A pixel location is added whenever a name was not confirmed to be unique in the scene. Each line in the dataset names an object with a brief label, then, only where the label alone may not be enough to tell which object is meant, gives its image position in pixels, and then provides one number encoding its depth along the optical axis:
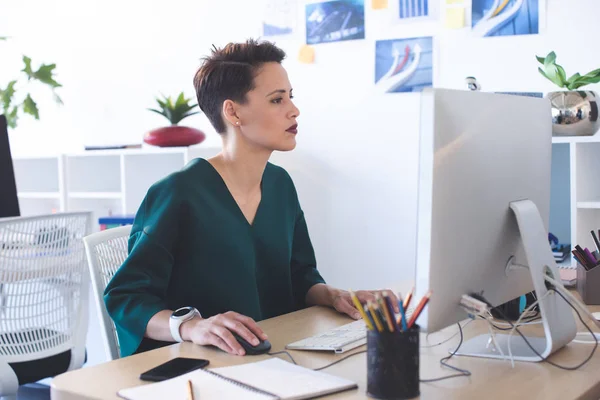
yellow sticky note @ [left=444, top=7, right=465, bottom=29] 2.60
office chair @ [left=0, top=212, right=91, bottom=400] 2.09
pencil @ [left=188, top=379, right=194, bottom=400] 0.95
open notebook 0.97
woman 1.41
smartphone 1.05
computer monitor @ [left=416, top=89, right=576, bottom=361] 0.97
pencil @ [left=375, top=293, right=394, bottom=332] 0.95
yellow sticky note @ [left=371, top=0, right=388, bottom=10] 2.75
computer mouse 1.18
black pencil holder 0.95
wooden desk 1.00
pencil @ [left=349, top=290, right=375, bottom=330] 0.95
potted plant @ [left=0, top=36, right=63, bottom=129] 3.43
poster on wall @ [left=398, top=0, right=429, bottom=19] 2.67
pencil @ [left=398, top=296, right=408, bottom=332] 0.95
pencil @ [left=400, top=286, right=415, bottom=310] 0.99
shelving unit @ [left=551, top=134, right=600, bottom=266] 2.19
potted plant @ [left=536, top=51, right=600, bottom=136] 2.12
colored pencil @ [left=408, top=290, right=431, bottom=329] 0.97
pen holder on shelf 1.57
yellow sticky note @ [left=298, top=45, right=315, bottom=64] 2.94
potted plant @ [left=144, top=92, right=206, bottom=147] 3.00
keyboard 1.21
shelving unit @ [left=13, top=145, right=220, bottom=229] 3.20
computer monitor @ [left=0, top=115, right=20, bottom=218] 2.50
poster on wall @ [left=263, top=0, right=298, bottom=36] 2.97
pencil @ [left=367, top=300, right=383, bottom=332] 0.95
